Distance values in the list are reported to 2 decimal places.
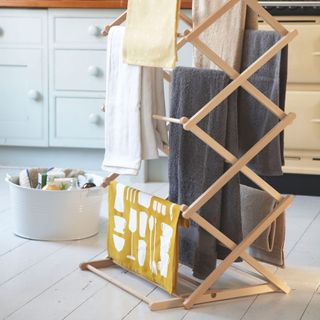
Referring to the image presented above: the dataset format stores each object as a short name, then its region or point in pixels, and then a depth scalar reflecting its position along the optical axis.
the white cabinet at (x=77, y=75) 3.60
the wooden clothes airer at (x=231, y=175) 1.85
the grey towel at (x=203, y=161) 1.98
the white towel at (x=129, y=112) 2.04
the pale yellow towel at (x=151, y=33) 1.86
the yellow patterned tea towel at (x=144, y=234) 1.97
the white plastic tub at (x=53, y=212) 2.50
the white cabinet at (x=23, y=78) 3.67
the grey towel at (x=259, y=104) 1.99
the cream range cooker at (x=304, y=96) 3.20
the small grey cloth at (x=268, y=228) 2.10
